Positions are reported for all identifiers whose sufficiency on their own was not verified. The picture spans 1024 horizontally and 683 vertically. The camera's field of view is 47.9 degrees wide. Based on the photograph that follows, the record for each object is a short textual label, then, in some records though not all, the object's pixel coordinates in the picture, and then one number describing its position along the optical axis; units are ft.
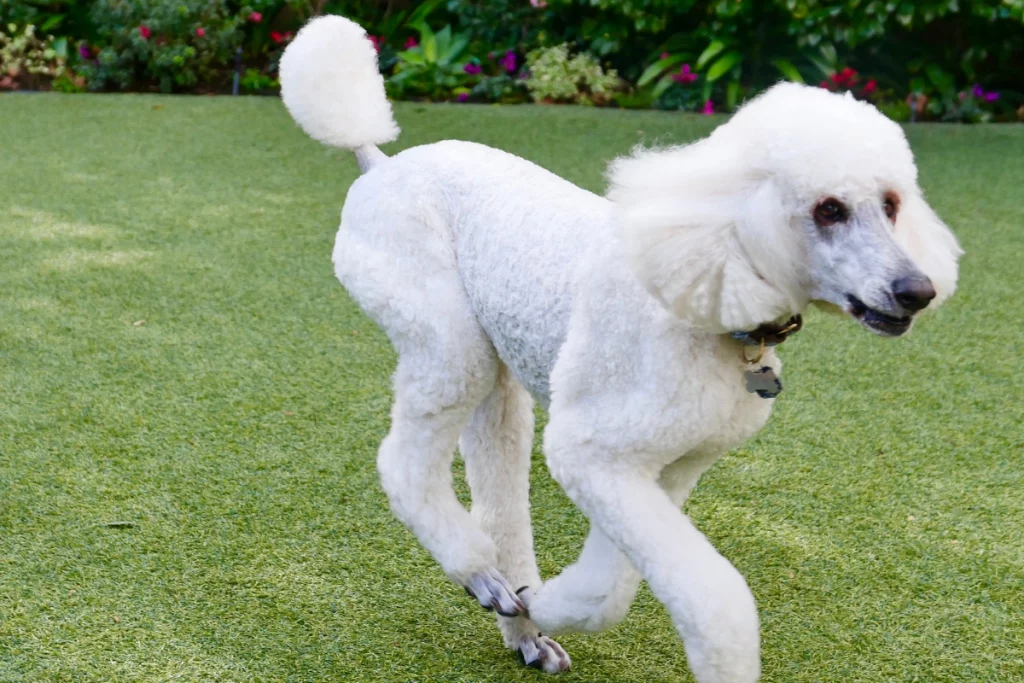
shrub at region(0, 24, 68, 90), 28.78
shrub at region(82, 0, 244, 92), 27.76
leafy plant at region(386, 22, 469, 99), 27.53
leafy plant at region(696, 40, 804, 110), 25.71
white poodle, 5.01
